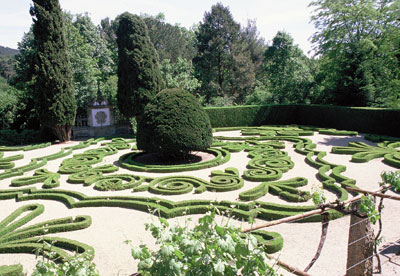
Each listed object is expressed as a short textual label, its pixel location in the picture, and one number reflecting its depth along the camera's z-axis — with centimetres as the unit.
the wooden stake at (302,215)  276
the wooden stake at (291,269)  242
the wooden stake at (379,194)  367
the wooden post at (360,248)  320
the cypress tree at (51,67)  1700
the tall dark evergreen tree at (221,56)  3353
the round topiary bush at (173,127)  1076
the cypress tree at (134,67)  1925
